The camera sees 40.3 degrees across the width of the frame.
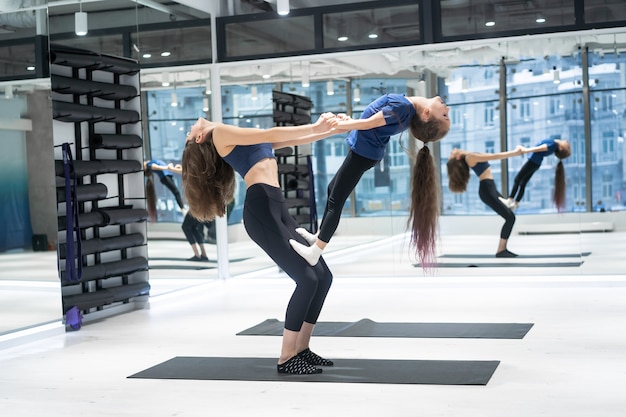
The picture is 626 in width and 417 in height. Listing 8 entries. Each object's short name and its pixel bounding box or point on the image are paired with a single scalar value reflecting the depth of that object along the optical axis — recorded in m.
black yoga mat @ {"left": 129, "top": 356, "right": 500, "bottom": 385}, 4.54
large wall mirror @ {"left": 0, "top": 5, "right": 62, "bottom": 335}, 5.88
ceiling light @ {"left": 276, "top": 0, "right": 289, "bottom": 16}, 7.95
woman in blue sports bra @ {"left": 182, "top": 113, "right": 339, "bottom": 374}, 4.67
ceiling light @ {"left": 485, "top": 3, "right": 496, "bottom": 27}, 8.39
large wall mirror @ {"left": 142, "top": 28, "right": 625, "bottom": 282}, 8.32
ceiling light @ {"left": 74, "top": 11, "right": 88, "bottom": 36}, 6.77
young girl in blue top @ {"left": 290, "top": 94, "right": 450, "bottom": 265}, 4.81
